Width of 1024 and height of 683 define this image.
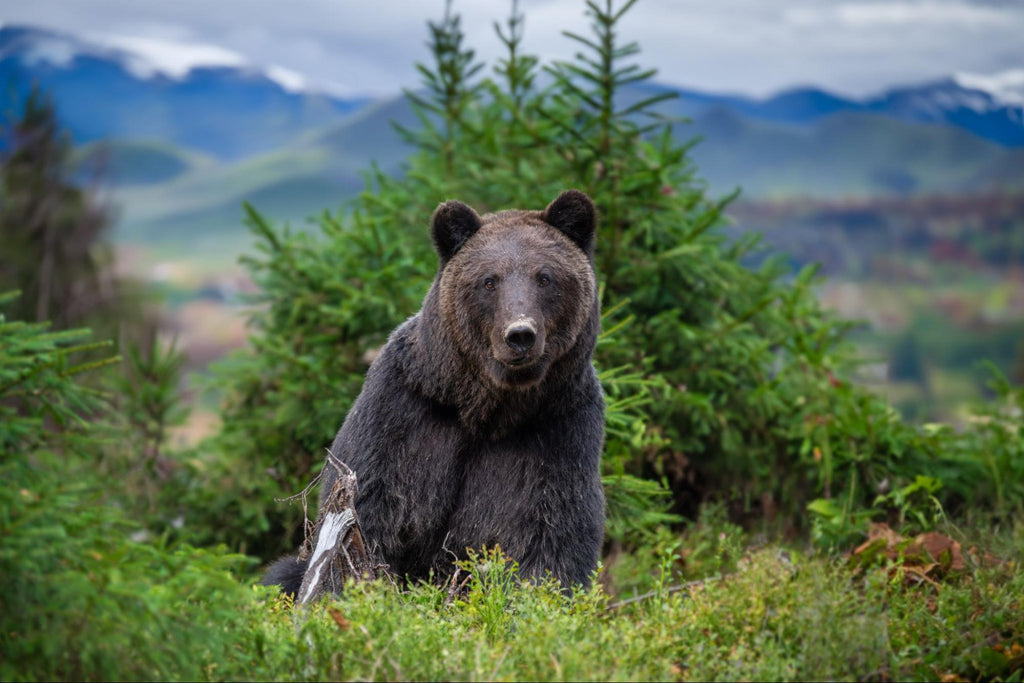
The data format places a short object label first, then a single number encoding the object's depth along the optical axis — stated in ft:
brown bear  32.22
